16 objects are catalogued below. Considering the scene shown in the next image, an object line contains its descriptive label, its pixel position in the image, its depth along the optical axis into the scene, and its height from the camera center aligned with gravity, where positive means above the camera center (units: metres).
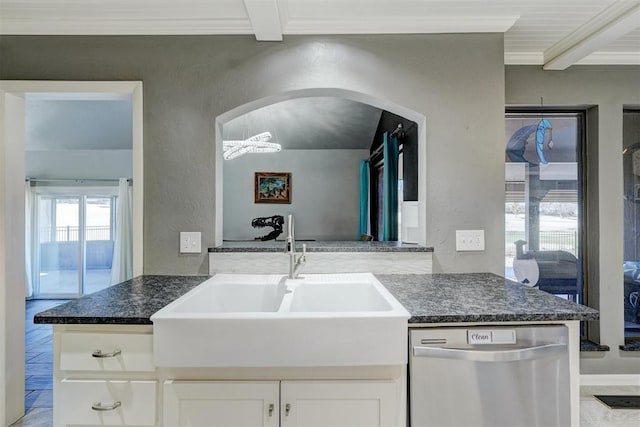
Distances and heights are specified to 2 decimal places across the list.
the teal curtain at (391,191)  3.31 +0.24
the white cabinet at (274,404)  1.21 -0.63
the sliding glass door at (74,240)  5.80 -0.37
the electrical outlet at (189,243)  2.00 -0.15
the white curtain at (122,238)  5.63 -0.33
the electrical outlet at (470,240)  2.02 -0.13
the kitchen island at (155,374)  1.21 -0.54
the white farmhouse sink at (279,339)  1.18 -0.41
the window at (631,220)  2.63 -0.03
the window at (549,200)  2.67 +0.12
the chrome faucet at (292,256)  1.81 -0.20
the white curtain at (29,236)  5.55 -0.30
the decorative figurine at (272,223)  2.61 -0.05
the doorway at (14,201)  1.99 +0.09
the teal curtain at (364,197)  5.15 +0.29
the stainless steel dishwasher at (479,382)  1.23 -0.57
